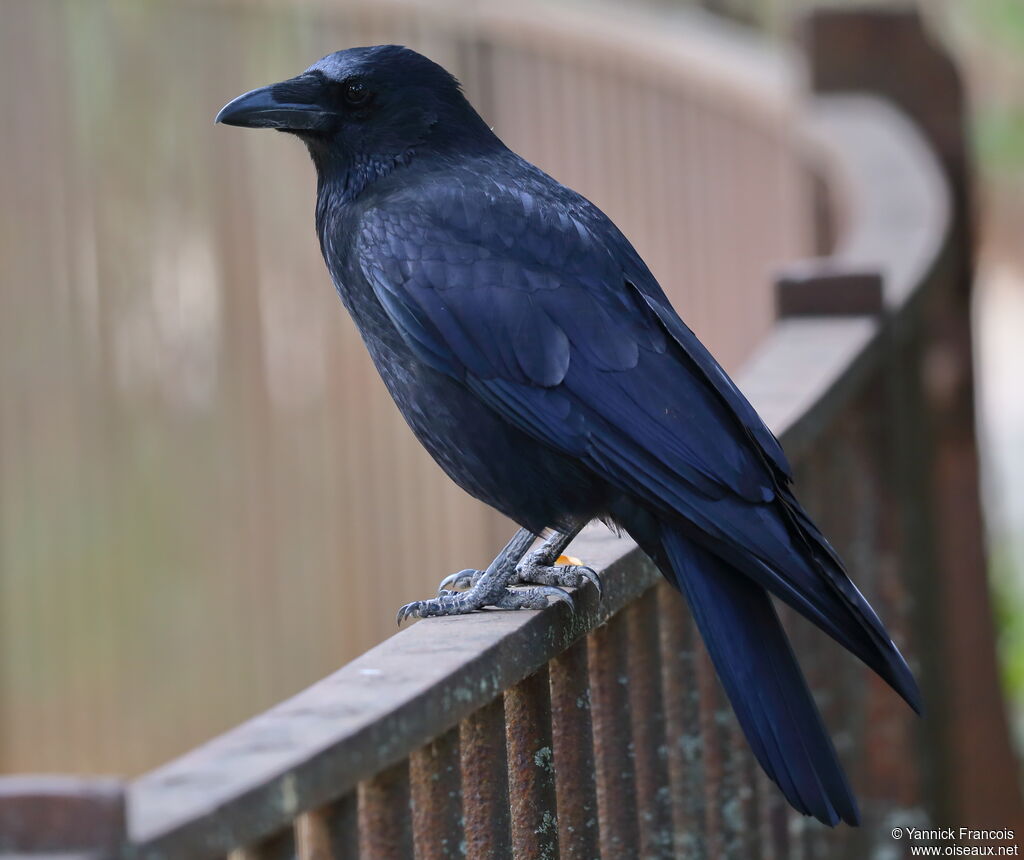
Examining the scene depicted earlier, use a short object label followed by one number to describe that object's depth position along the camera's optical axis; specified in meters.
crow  5.87
